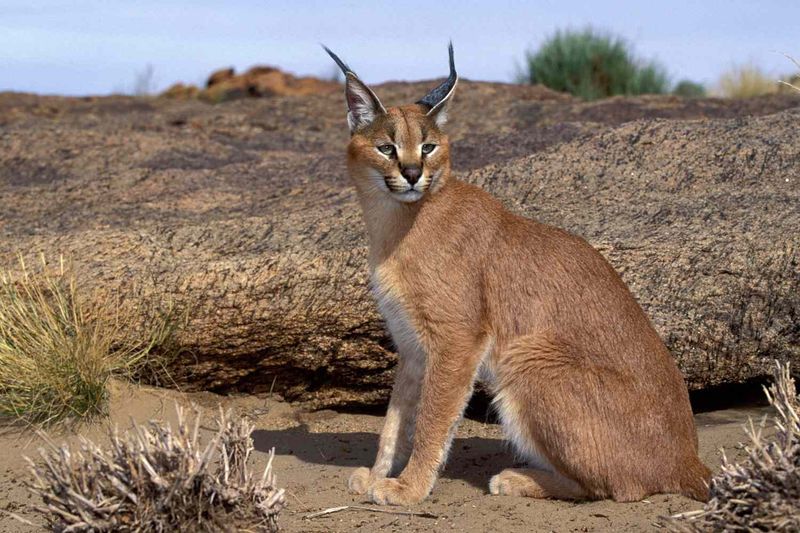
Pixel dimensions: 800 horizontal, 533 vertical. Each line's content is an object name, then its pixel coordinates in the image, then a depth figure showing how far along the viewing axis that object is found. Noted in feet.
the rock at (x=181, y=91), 83.43
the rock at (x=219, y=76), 88.68
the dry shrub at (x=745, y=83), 71.31
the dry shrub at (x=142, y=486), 12.97
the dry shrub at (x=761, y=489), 12.34
